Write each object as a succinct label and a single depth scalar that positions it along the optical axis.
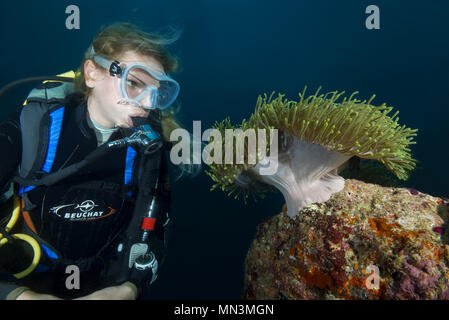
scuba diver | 0.49
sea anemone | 0.43
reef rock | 0.37
